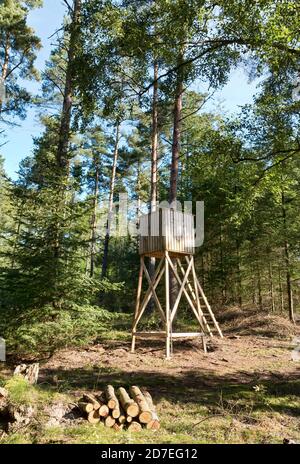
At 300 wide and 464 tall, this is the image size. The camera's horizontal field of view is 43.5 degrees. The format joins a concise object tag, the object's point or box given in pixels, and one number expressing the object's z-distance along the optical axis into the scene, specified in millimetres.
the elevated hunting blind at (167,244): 10023
